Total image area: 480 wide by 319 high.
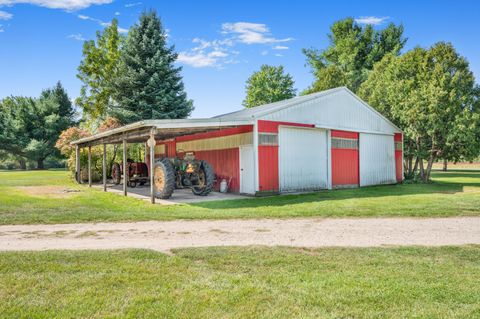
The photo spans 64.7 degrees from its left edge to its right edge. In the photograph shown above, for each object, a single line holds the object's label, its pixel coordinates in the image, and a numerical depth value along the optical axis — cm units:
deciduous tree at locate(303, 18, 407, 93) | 4294
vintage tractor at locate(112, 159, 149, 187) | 1947
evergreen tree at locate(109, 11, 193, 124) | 2839
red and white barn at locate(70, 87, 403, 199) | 1448
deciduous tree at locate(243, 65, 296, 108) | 4966
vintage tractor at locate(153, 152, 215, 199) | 1343
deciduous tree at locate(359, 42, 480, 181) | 1988
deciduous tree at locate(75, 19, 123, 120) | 4067
